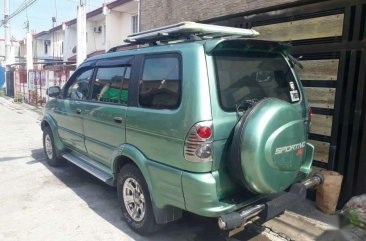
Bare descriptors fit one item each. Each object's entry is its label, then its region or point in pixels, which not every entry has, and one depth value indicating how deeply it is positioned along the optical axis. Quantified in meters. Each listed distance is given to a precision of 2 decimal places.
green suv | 2.83
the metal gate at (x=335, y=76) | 4.09
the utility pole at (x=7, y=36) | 23.56
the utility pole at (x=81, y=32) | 11.52
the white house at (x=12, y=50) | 23.97
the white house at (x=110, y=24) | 18.50
